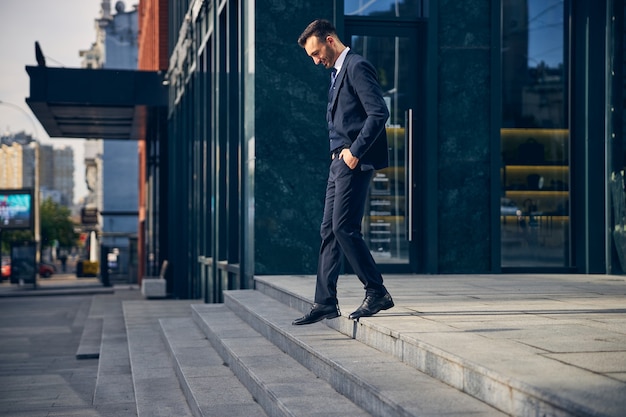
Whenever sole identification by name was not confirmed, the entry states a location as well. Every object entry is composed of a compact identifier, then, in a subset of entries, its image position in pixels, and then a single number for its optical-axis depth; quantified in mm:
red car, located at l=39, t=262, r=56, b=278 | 72750
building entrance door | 11414
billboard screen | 47281
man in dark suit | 5867
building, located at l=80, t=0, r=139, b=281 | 65812
